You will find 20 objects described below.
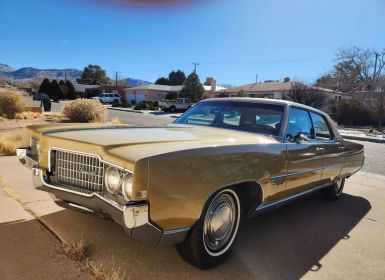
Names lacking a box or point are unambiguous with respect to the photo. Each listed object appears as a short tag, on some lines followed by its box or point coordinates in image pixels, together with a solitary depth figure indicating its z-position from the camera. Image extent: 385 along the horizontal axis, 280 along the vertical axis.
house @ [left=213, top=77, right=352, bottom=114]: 41.50
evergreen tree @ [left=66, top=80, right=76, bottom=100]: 59.47
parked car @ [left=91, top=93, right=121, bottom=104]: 52.50
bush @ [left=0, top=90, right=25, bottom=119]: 17.53
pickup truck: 37.03
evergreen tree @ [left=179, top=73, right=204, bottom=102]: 48.00
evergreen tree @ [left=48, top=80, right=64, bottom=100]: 56.68
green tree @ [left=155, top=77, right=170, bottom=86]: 78.44
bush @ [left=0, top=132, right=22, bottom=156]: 7.36
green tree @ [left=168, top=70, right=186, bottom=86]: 78.44
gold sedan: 2.37
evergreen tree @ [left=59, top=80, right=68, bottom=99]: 57.90
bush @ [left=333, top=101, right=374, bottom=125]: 29.30
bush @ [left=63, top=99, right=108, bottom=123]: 15.78
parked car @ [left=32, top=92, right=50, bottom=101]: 45.44
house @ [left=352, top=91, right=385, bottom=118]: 26.91
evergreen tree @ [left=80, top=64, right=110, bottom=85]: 98.75
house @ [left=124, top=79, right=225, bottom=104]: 58.28
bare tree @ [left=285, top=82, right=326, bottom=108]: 30.28
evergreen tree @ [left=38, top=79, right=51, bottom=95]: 56.94
